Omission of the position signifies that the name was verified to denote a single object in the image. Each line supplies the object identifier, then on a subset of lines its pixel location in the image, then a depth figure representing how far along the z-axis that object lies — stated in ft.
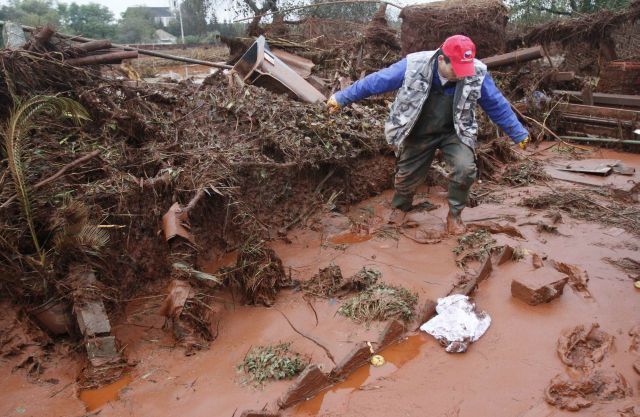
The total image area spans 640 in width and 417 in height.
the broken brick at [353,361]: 8.31
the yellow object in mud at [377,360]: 8.63
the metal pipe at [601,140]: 23.10
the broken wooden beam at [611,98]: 24.98
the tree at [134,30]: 115.96
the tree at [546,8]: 47.29
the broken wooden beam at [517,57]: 26.23
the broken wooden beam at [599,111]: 23.92
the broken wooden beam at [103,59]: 12.82
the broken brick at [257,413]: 7.04
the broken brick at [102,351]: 8.90
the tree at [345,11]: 45.52
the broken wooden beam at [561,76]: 28.68
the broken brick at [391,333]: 8.96
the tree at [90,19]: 107.45
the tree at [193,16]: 65.87
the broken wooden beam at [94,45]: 13.05
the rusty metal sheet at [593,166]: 18.78
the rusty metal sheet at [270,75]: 18.81
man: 12.30
